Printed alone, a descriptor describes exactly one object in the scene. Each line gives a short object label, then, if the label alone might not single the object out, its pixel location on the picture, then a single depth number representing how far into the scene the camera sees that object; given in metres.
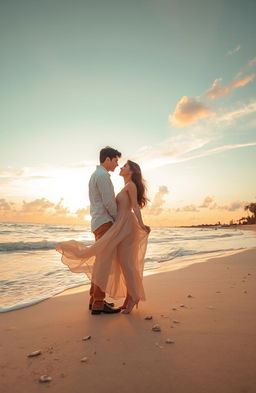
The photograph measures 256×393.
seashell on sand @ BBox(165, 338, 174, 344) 2.94
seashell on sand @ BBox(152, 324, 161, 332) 3.29
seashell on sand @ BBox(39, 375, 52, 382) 2.34
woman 4.22
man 4.22
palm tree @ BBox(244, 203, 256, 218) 104.94
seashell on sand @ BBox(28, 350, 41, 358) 2.78
